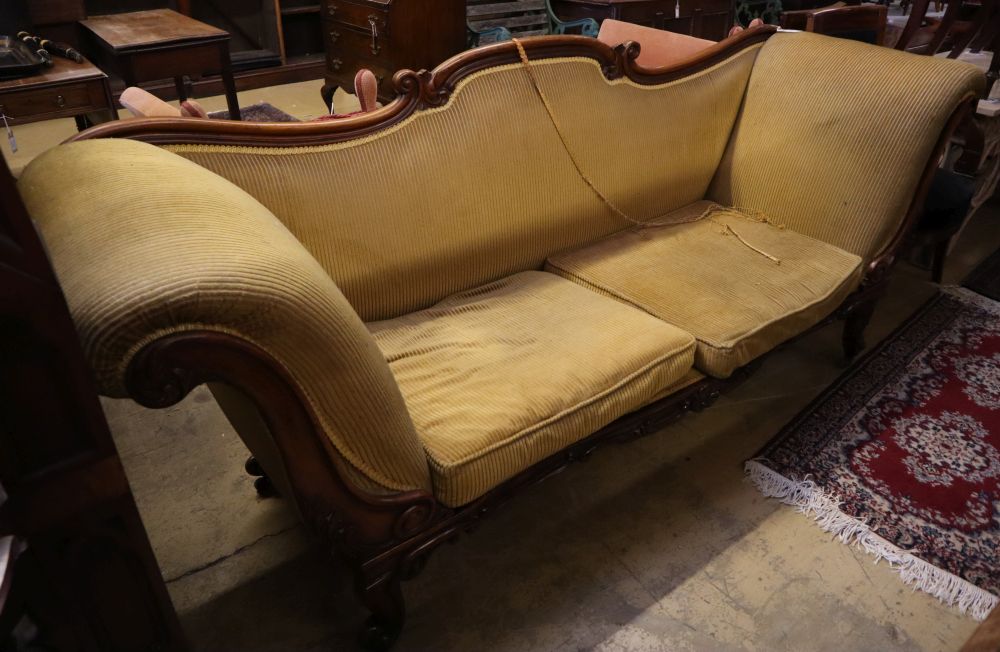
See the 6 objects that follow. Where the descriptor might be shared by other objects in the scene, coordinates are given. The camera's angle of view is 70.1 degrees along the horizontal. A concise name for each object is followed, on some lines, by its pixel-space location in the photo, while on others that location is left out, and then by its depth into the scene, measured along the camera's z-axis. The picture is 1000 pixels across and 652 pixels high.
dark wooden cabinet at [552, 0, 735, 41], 3.76
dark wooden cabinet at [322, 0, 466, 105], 3.24
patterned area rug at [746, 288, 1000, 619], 1.50
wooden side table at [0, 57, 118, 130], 2.45
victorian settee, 0.84
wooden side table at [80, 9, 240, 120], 2.98
